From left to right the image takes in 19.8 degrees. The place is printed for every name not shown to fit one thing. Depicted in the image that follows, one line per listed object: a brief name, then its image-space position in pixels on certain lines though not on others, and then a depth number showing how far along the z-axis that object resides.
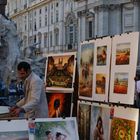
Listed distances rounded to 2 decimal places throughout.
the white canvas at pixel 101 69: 5.87
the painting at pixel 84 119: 6.33
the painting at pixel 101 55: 5.93
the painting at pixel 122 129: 5.31
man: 4.91
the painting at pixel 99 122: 5.83
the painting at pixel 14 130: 4.24
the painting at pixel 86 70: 6.32
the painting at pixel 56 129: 4.39
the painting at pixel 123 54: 5.51
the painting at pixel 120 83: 5.52
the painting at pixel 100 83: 5.94
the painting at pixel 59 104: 6.69
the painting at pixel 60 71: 6.68
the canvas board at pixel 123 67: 5.41
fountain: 10.08
